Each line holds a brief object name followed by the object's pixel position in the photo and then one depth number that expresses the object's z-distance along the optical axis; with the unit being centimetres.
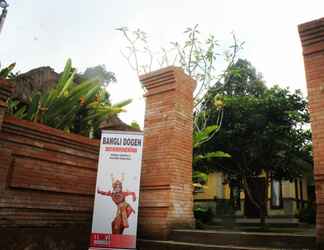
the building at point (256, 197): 1761
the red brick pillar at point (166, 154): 545
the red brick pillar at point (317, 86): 417
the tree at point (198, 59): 1041
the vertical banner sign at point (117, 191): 481
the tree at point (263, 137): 1365
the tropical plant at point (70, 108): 597
